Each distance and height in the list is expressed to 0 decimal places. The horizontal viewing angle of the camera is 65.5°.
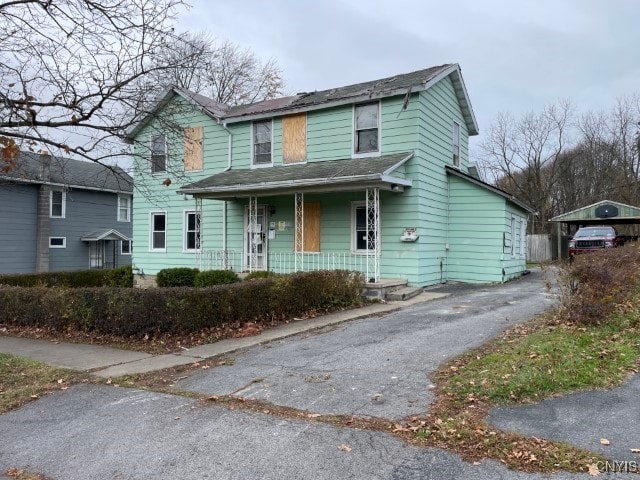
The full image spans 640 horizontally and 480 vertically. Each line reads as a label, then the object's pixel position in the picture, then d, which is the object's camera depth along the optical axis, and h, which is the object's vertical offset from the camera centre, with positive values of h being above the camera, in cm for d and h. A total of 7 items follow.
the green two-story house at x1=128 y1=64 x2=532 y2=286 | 1391 +177
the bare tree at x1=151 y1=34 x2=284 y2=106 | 3173 +1131
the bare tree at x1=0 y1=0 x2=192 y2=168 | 684 +243
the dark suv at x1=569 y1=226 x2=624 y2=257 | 2055 +47
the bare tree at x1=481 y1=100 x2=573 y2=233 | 4134 +614
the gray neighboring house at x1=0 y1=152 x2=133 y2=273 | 2317 +142
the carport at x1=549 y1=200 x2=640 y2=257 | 2483 +181
